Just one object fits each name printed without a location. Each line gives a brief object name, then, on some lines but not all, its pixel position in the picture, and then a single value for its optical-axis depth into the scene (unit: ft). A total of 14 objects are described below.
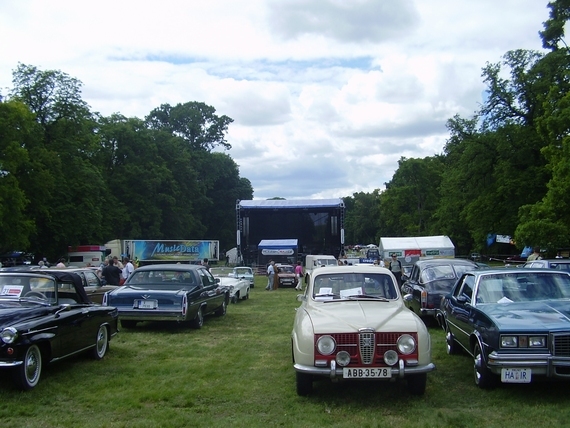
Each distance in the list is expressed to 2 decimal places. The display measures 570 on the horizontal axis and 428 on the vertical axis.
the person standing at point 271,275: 100.43
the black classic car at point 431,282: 44.18
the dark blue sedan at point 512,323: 22.66
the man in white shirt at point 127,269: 78.59
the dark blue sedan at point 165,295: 42.34
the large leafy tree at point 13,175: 125.80
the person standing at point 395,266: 76.43
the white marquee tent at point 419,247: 131.23
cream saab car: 23.26
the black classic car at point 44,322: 24.13
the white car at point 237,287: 73.10
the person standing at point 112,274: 64.34
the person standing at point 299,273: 98.22
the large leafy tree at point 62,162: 155.02
